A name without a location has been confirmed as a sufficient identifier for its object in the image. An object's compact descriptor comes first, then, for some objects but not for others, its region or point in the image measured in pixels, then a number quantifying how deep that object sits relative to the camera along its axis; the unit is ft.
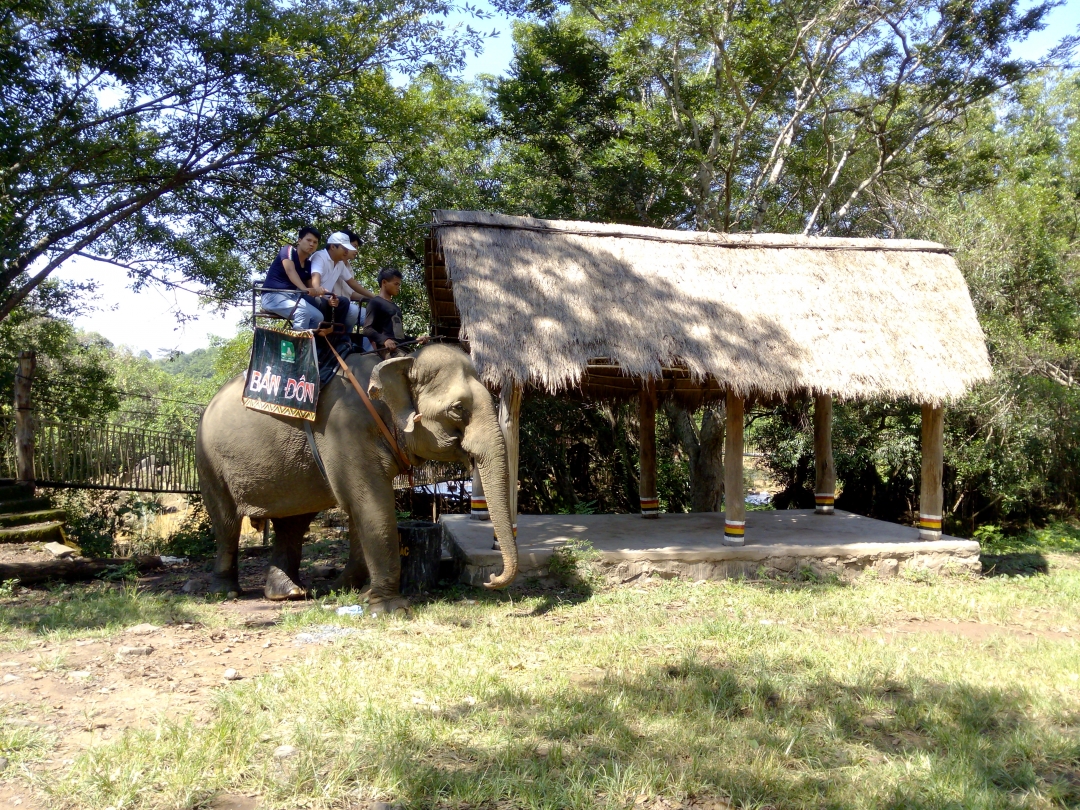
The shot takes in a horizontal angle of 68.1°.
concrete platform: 25.71
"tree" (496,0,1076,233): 38.88
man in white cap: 22.76
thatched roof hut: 25.27
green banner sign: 21.39
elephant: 20.04
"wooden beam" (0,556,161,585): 25.31
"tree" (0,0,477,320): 30.09
